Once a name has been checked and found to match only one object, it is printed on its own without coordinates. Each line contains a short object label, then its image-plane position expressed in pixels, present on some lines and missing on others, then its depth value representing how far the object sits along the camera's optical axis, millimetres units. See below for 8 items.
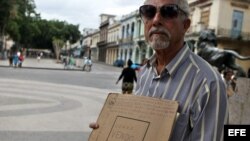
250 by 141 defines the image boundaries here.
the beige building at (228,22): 18552
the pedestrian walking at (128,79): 6711
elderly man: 997
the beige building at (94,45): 50634
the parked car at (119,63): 30768
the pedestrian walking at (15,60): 16678
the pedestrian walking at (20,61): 16928
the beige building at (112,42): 38608
